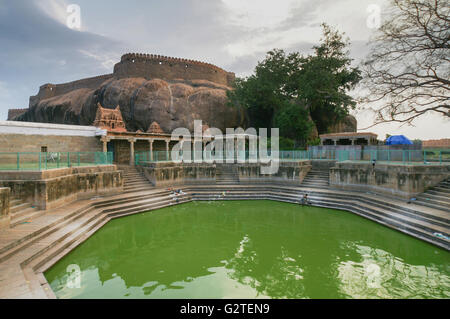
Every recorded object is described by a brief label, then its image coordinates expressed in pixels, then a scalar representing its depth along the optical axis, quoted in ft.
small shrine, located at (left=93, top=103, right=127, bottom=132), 73.34
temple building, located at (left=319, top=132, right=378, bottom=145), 81.46
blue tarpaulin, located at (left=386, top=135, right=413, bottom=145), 61.67
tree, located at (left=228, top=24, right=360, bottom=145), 90.20
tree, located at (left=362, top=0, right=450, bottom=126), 37.68
